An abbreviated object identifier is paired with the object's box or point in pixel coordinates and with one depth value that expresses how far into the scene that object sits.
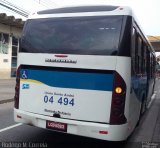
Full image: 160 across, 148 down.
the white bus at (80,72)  6.50
